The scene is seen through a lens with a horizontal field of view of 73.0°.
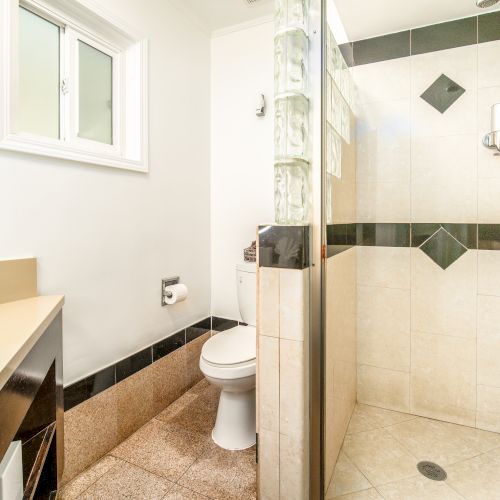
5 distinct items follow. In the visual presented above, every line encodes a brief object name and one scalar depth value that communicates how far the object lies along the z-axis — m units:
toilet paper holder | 1.96
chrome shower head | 1.64
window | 1.28
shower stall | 1.58
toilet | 1.58
